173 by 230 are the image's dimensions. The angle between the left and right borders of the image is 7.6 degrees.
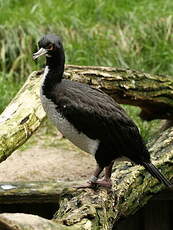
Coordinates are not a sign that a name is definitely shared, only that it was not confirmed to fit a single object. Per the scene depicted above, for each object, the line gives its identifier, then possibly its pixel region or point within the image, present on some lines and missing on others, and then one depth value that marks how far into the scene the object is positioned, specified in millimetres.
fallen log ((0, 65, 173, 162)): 8204
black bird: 7123
